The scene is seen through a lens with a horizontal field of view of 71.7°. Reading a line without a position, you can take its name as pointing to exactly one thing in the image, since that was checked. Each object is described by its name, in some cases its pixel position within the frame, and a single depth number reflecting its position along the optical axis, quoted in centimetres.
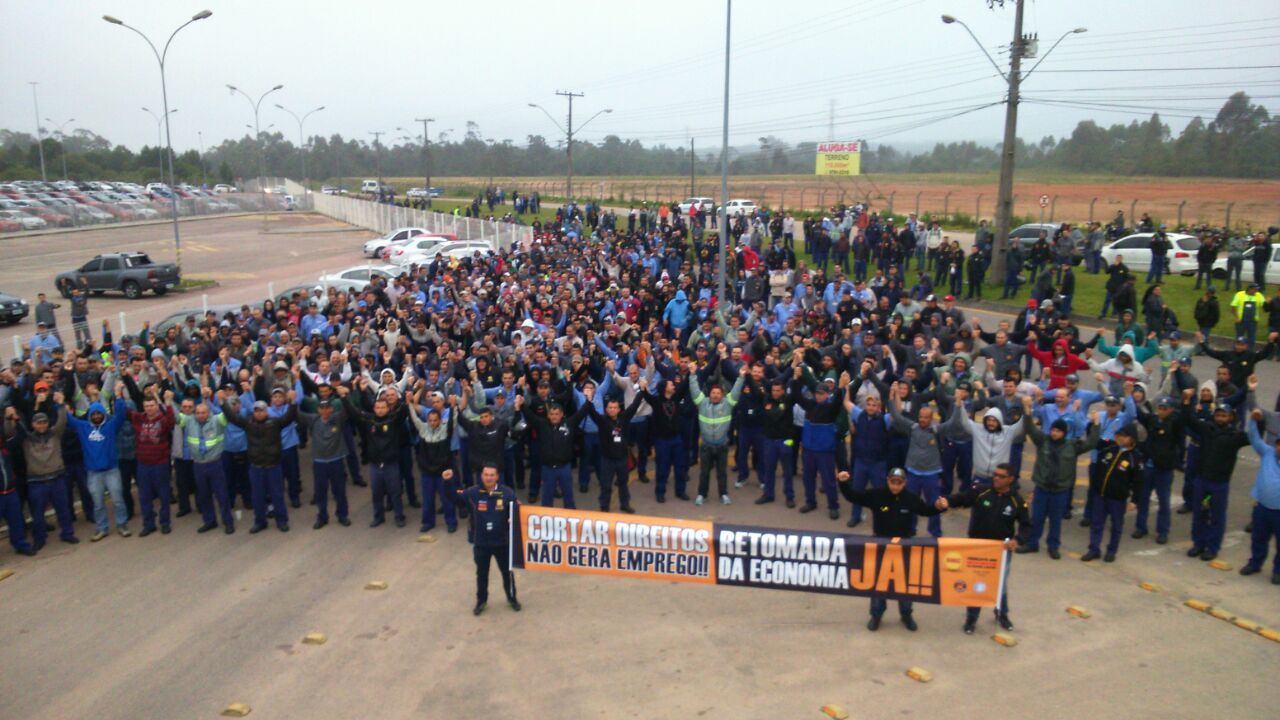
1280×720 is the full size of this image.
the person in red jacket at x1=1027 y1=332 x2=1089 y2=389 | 1162
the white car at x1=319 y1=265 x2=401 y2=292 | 2519
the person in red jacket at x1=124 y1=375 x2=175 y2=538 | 1015
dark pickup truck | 3011
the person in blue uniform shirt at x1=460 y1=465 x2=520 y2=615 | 796
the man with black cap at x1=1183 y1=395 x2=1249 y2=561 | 882
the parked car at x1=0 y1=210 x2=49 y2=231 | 5438
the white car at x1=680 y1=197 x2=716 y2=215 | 4431
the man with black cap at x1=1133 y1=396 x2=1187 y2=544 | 918
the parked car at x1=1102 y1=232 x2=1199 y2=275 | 2484
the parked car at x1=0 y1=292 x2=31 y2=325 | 2500
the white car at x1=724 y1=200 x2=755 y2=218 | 4405
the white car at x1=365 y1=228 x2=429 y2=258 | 3828
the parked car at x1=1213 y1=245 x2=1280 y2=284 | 2273
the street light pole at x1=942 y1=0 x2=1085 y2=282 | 2314
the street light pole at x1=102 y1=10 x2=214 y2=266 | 3031
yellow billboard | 6234
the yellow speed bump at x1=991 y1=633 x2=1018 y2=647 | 743
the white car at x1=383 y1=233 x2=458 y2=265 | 3494
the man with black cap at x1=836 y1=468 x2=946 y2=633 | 765
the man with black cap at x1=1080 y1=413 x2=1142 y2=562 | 877
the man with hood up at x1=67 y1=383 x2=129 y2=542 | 1013
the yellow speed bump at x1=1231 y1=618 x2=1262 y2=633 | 760
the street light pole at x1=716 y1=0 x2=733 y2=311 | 1822
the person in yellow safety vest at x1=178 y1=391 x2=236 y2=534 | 1009
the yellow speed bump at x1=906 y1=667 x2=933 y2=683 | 692
